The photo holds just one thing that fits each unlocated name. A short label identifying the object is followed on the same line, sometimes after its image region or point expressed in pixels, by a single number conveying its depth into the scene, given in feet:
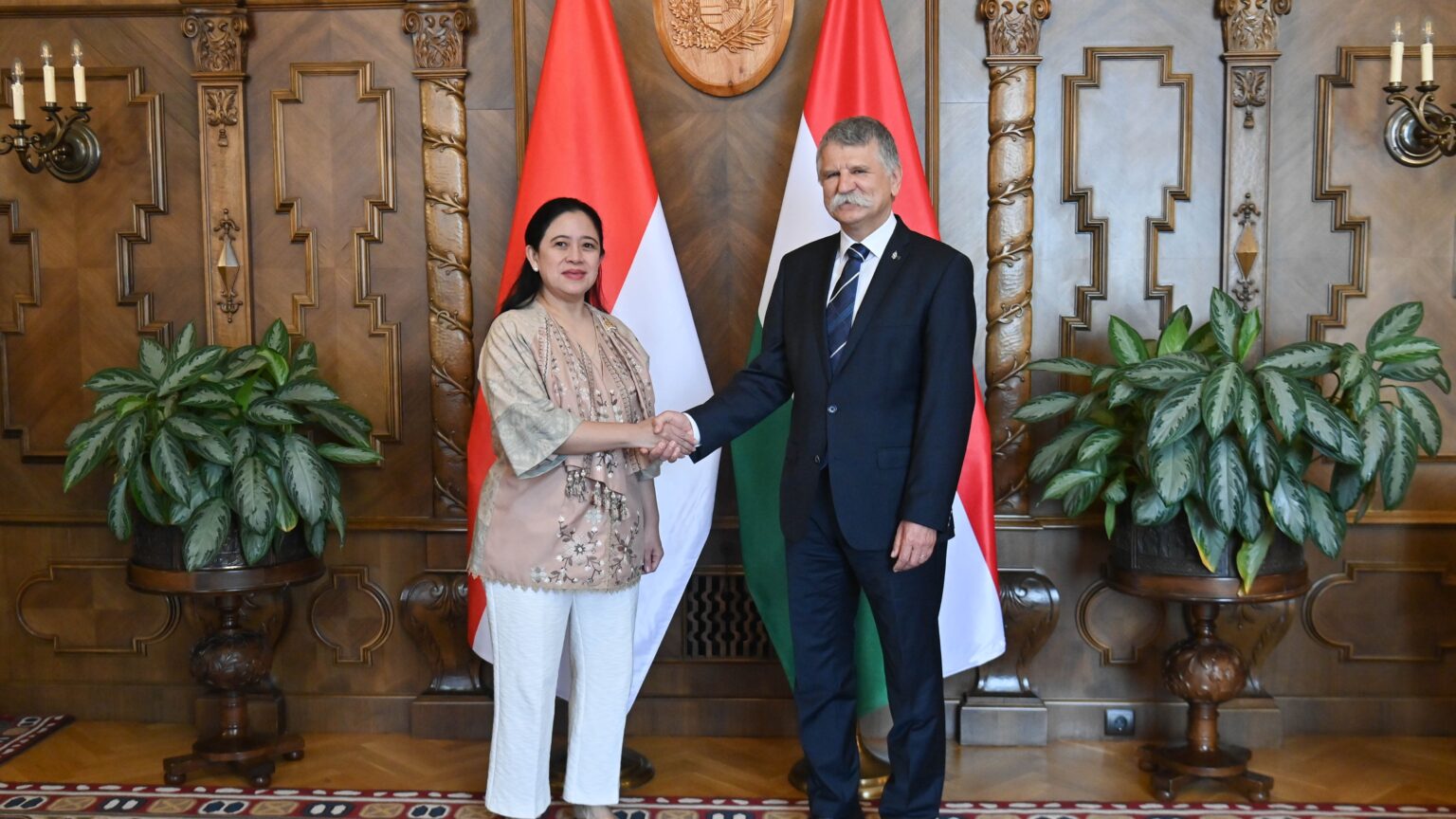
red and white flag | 10.36
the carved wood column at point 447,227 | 11.21
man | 7.94
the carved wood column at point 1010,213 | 10.96
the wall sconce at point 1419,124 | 9.98
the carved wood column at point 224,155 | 11.35
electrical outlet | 11.43
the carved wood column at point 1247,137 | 10.84
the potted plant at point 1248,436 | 8.93
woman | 8.08
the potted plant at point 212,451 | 9.74
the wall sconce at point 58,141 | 10.63
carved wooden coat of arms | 11.12
